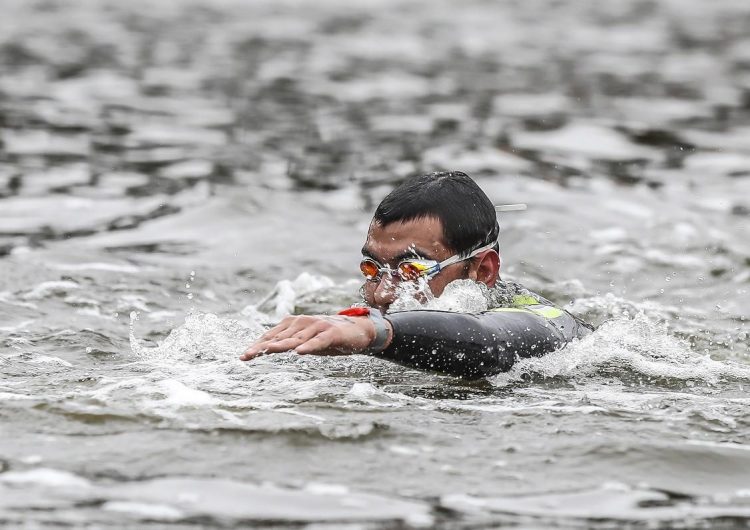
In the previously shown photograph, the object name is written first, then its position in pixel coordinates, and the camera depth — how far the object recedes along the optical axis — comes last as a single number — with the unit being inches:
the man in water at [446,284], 370.9
